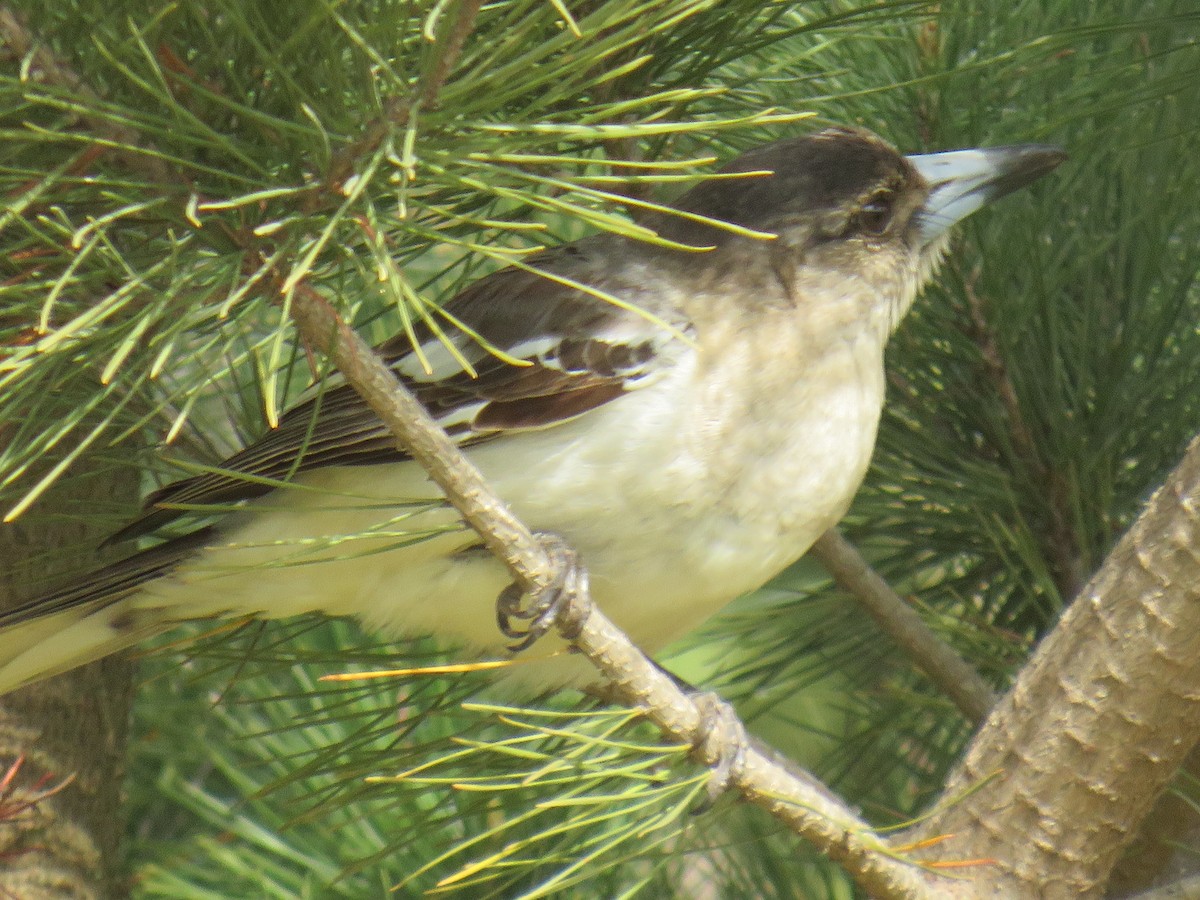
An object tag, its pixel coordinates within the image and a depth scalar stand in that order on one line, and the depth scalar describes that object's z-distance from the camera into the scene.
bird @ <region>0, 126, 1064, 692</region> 4.02
